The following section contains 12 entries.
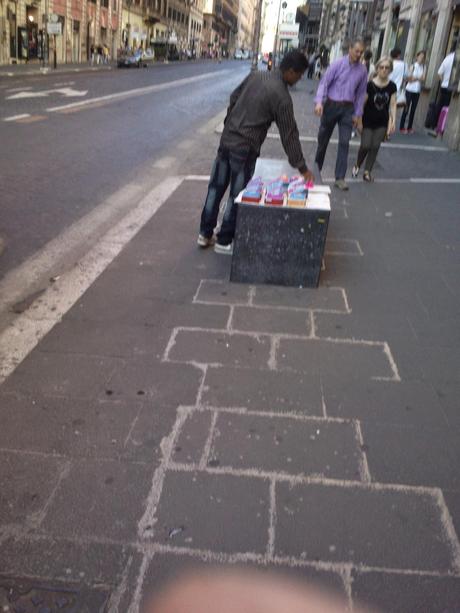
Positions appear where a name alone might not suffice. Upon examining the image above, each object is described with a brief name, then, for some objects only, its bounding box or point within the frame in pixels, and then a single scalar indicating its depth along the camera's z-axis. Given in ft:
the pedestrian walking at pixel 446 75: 42.86
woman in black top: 26.66
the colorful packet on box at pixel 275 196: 14.37
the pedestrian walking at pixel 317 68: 134.90
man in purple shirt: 24.91
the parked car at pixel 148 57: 159.43
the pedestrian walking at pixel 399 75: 44.73
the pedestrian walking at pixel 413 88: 45.44
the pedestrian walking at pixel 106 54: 165.03
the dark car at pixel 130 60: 141.18
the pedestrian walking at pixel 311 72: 139.35
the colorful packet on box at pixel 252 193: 14.51
